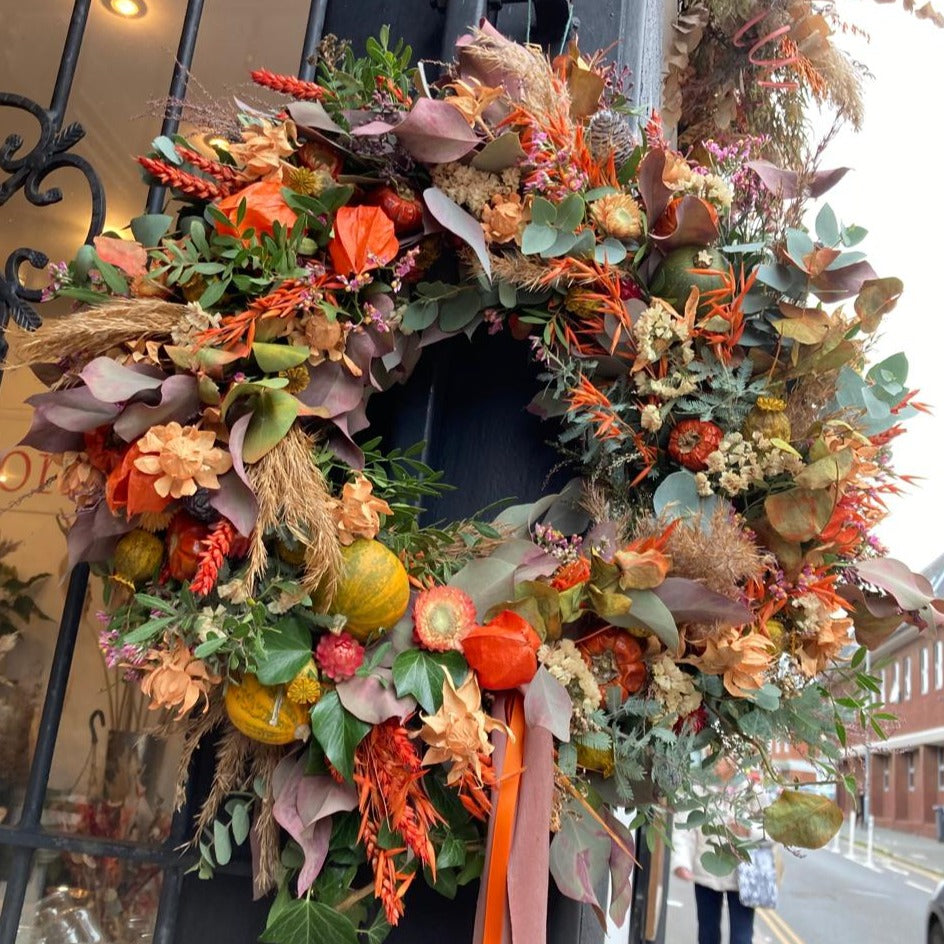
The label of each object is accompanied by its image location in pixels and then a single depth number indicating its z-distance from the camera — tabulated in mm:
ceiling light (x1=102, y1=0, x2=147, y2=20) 1868
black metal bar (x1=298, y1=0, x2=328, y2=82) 1346
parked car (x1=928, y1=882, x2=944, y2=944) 5184
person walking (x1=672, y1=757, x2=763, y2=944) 3844
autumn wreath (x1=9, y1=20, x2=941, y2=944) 875
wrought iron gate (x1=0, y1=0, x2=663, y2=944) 1121
